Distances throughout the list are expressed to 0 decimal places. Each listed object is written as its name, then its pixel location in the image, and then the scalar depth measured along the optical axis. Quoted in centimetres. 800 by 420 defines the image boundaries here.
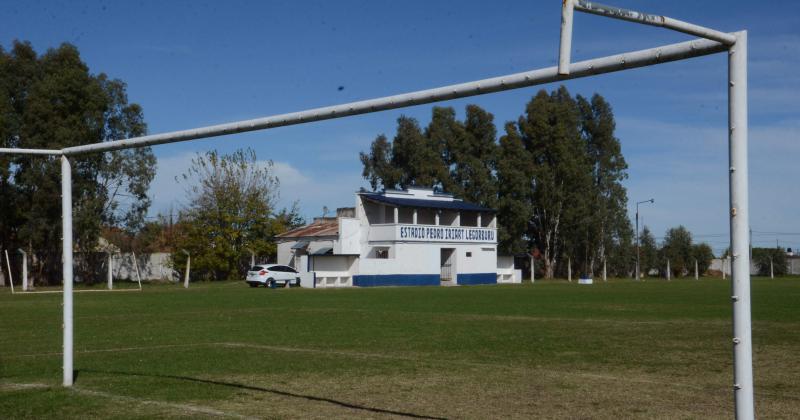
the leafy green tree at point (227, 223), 6600
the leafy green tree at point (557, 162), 7594
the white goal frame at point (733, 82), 568
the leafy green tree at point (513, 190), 7525
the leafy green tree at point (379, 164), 8338
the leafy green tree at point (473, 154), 7731
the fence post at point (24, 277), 4521
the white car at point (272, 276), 5394
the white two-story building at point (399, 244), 6003
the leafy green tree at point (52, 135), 5641
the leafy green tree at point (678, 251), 9194
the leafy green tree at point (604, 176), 7981
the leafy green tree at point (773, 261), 9600
